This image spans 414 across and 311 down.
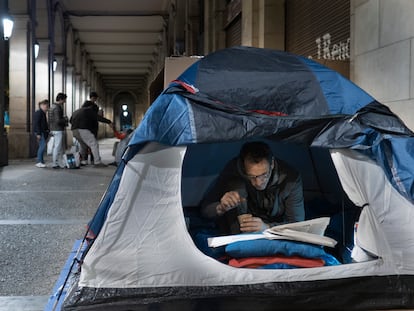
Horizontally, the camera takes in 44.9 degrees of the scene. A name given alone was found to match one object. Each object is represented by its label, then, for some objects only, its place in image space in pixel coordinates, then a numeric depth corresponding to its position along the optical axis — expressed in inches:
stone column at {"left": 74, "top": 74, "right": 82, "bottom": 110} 1125.9
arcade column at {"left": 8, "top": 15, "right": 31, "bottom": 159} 589.9
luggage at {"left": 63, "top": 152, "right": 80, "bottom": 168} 480.4
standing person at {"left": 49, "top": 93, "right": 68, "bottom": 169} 481.1
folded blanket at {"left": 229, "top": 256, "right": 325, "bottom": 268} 128.0
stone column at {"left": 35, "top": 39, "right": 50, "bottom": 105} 713.0
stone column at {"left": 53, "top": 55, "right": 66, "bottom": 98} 880.6
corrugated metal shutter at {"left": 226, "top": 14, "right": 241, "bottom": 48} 541.0
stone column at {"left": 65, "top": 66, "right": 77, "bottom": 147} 1016.4
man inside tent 140.3
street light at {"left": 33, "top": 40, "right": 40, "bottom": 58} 631.2
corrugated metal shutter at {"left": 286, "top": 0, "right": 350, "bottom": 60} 304.0
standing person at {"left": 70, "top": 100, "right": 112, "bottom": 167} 475.2
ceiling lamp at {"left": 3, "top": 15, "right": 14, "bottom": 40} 487.2
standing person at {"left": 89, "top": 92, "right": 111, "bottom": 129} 491.8
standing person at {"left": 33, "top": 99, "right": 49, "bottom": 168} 482.3
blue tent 119.6
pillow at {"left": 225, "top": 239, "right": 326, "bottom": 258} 129.4
